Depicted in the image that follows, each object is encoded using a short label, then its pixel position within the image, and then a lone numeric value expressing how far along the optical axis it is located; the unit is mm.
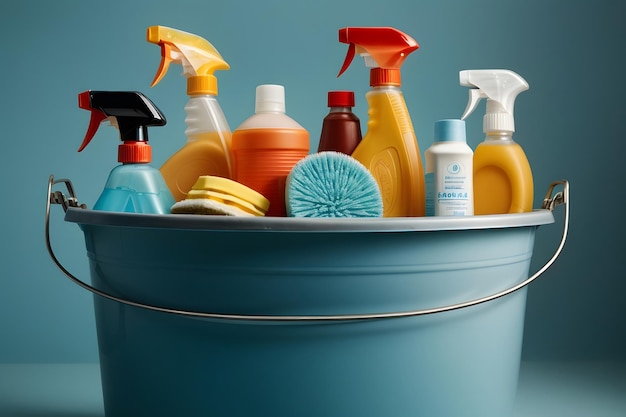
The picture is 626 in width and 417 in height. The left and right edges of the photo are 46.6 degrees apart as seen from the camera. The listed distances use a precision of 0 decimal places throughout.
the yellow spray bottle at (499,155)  928
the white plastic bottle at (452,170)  868
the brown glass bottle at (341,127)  992
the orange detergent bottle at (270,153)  891
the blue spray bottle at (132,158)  875
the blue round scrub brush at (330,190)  814
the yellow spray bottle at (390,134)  913
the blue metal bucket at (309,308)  705
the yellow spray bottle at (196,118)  982
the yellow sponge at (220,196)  782
